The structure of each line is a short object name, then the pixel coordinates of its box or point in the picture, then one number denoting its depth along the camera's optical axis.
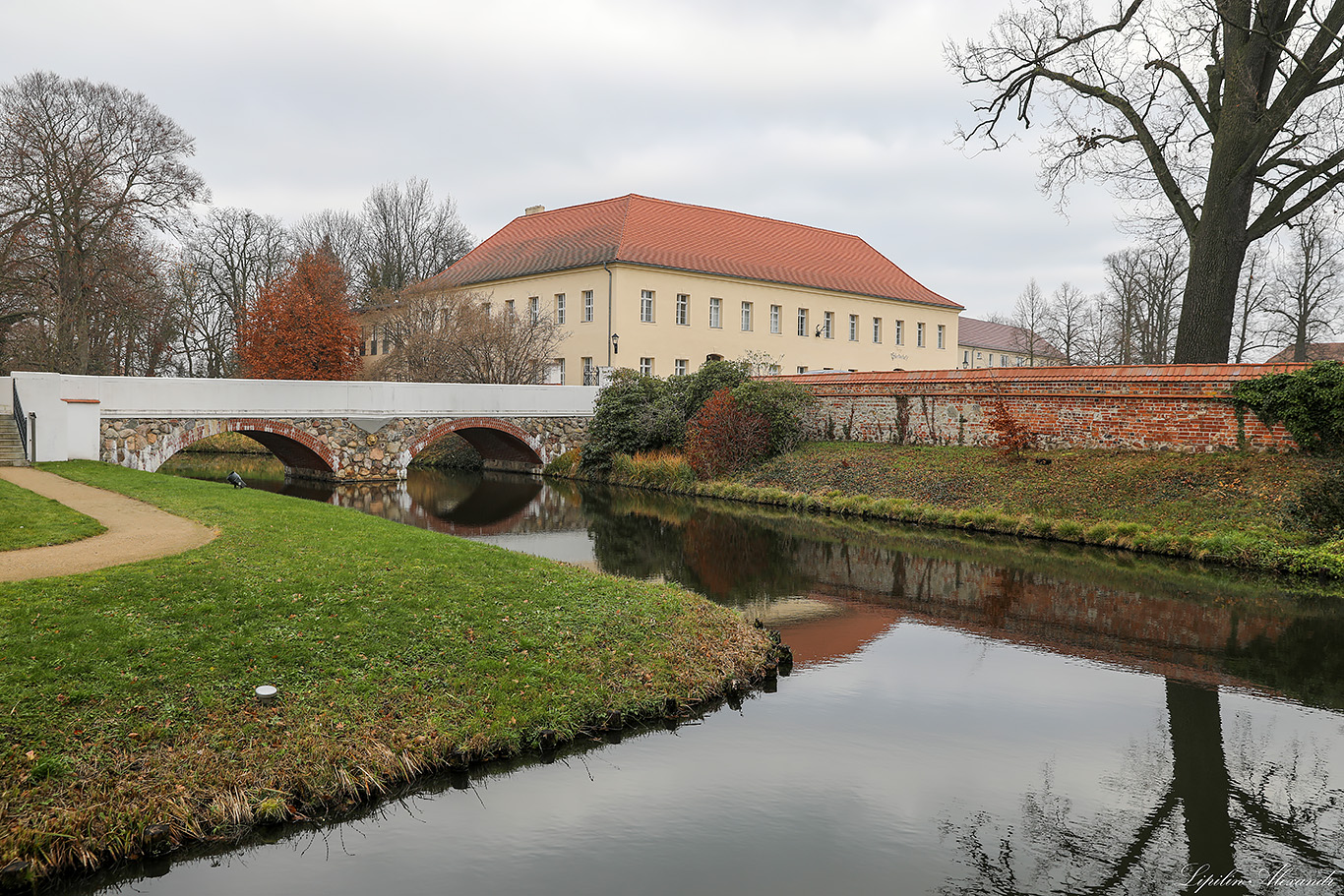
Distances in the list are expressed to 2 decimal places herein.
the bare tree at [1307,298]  35.50
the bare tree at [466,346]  31.61
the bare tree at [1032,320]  57.70
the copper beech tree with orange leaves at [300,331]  33.19
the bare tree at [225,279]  41.03
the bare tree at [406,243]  47.33
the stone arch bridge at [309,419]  19.20
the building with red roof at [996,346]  66.92
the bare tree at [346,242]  47.16
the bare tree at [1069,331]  50.72
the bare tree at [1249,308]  35.62
